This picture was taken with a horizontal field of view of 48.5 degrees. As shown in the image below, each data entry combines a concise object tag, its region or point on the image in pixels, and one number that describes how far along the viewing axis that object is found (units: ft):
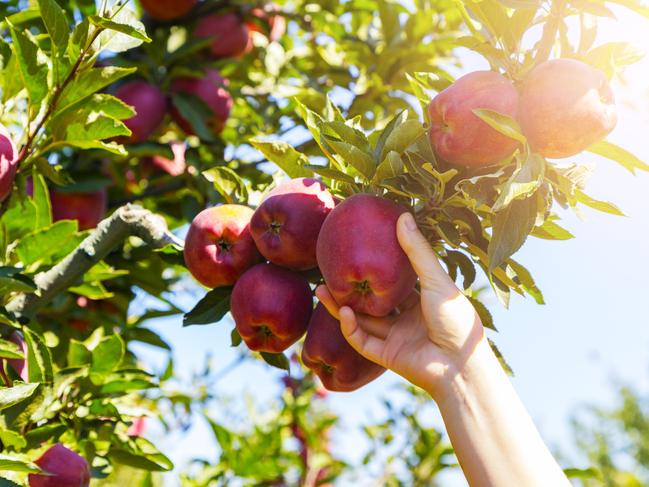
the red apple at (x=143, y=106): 6.51
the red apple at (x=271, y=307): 3.82
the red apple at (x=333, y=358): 3.89
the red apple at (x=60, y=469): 3.90
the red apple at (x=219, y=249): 4.10
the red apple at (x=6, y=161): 3.94
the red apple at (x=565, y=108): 3.26
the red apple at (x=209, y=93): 6.79
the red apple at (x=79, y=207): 6.20
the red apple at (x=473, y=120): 3.33
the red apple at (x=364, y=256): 3.45
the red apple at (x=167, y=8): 7.04
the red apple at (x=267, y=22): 7.72
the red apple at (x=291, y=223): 3.84
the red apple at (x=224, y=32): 7.24
